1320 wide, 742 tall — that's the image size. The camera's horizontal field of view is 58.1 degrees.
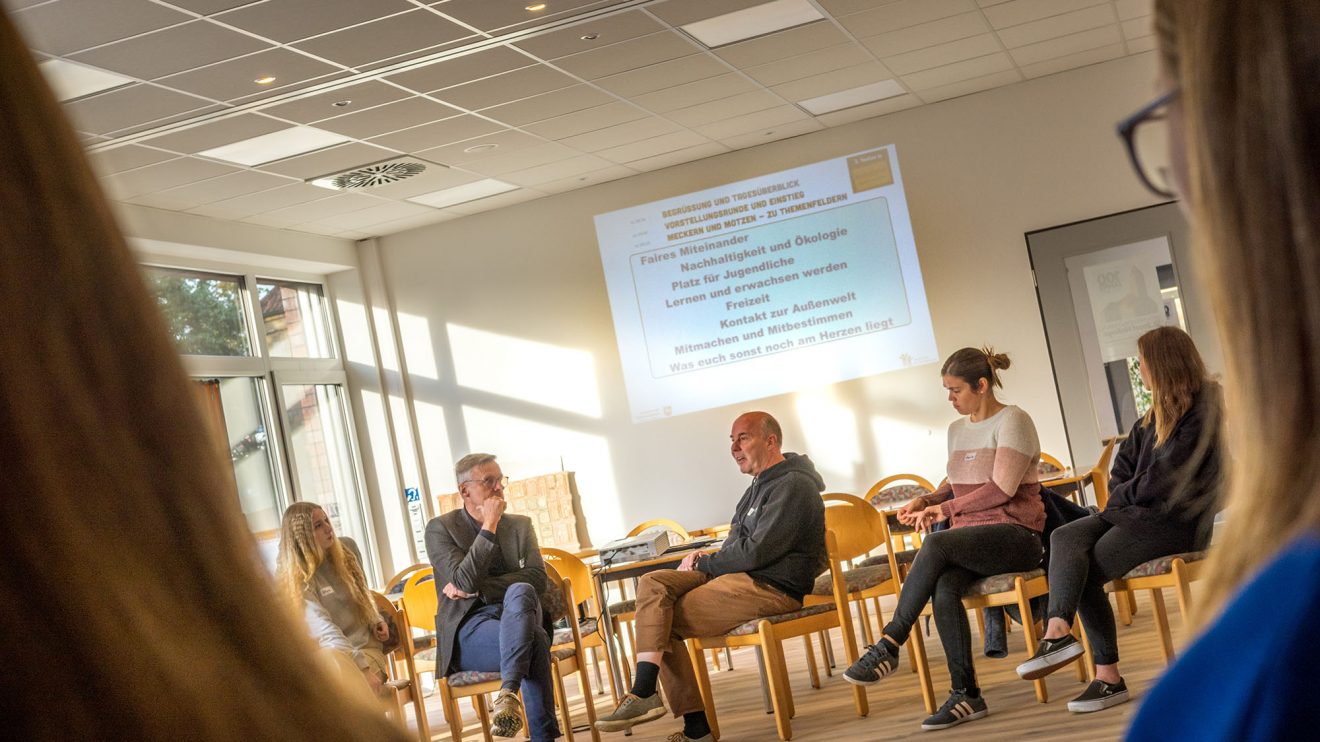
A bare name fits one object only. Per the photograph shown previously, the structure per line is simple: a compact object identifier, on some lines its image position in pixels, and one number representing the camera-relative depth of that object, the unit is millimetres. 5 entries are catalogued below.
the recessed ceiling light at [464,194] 8883
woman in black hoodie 4320
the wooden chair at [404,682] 5164
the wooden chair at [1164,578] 4242
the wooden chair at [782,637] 4848
